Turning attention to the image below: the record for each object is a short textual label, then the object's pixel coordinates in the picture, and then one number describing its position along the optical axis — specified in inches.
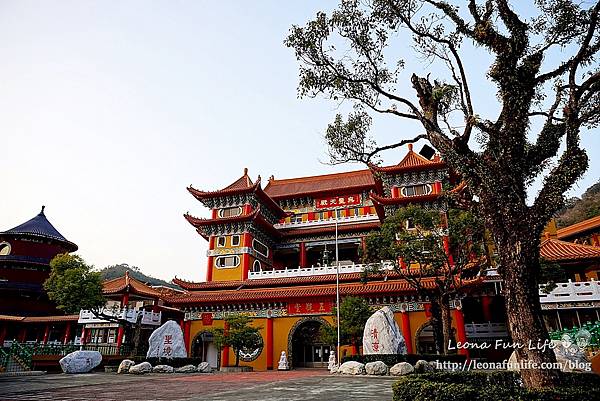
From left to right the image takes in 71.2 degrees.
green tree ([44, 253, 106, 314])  903.7
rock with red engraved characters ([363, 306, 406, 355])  689.6
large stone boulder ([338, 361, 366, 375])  639.8
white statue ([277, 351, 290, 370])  921.5
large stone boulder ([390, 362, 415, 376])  605.9
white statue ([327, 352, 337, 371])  792.1
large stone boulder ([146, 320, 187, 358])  847.7
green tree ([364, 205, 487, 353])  704.4
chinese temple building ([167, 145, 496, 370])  950.4
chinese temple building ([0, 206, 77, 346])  1279.5
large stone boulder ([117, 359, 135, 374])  770.2
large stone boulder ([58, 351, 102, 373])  771.4
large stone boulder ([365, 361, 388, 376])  617.3
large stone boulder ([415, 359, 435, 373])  609.3
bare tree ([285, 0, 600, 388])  288.5
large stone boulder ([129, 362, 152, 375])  739.4
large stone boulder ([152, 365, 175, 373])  775.7
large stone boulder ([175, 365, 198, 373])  802.2
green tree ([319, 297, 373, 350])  831.7
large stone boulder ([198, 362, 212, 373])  850.8
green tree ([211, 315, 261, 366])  859.4
